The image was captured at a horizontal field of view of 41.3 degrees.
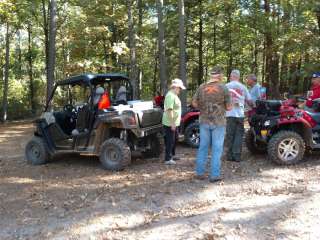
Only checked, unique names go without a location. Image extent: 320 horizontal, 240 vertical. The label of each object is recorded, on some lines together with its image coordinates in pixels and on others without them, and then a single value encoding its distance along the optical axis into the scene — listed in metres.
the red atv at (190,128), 10.05
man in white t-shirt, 8.30
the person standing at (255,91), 9.51
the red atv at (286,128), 7.69
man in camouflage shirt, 6.75
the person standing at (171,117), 8.30
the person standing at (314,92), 8.29
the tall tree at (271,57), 16.88
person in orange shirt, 8.59
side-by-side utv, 8.33
